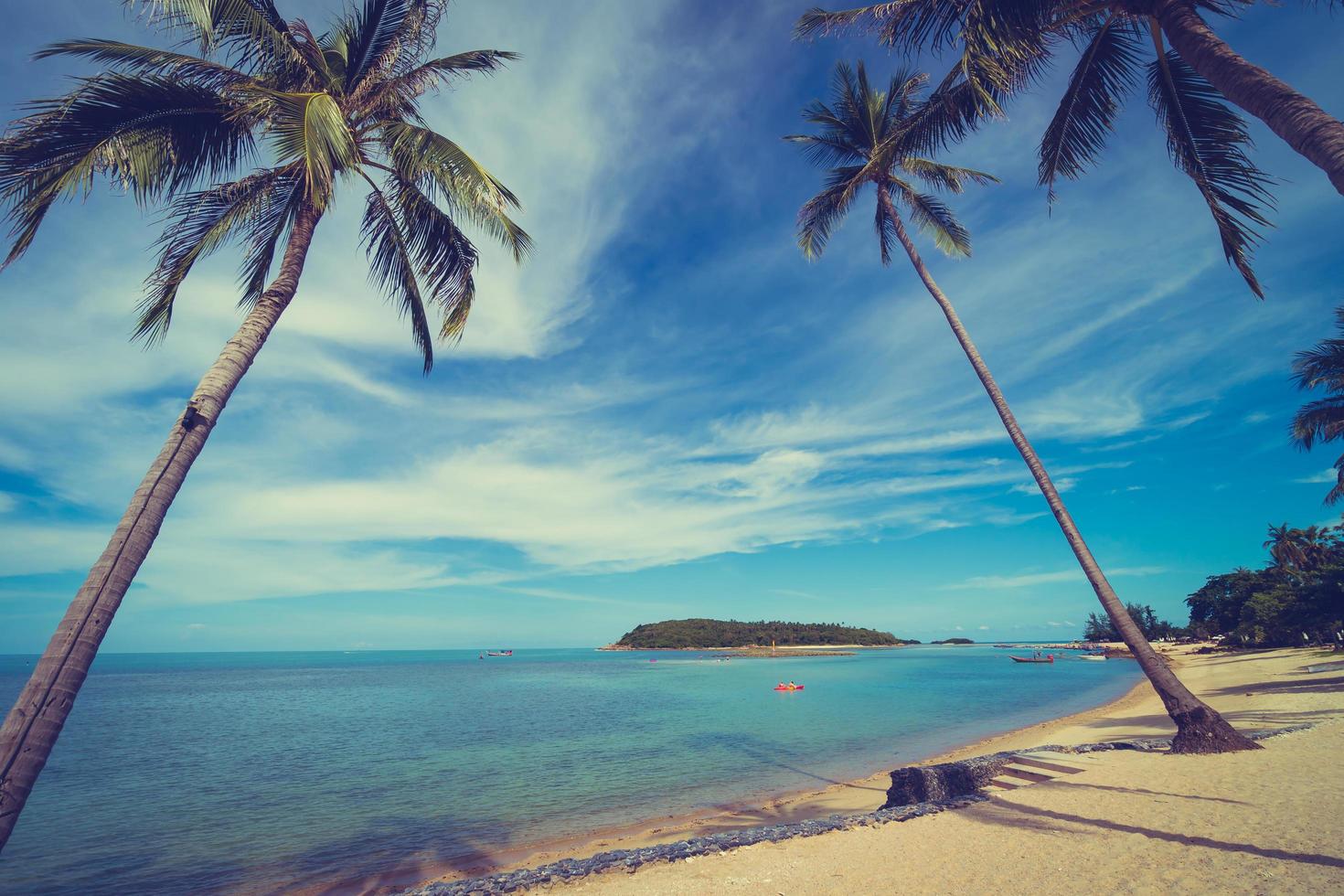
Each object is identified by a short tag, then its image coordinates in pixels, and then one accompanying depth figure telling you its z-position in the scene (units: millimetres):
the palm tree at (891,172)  12375
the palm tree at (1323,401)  22156
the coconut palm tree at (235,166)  4488
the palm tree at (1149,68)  5590
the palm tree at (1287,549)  54500
